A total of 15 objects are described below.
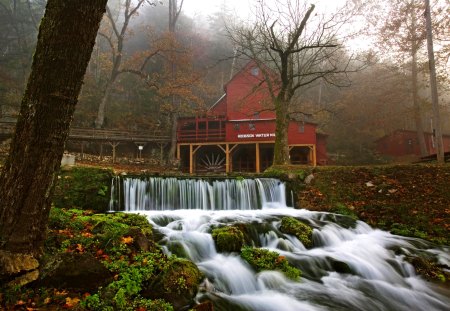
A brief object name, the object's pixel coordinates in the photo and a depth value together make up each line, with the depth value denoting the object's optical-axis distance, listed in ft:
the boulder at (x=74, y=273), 11.73
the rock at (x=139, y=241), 15.81
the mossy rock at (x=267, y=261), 18.78
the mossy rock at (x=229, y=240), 20.63
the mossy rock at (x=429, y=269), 19.99
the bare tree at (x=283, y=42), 52.85
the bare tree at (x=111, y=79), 89.35
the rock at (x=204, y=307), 11.86
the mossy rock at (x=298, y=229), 24.07
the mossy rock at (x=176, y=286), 12.77
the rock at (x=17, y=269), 10.71
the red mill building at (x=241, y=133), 90.07
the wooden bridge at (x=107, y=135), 71.23
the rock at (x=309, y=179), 39.91
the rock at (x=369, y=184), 35.78
